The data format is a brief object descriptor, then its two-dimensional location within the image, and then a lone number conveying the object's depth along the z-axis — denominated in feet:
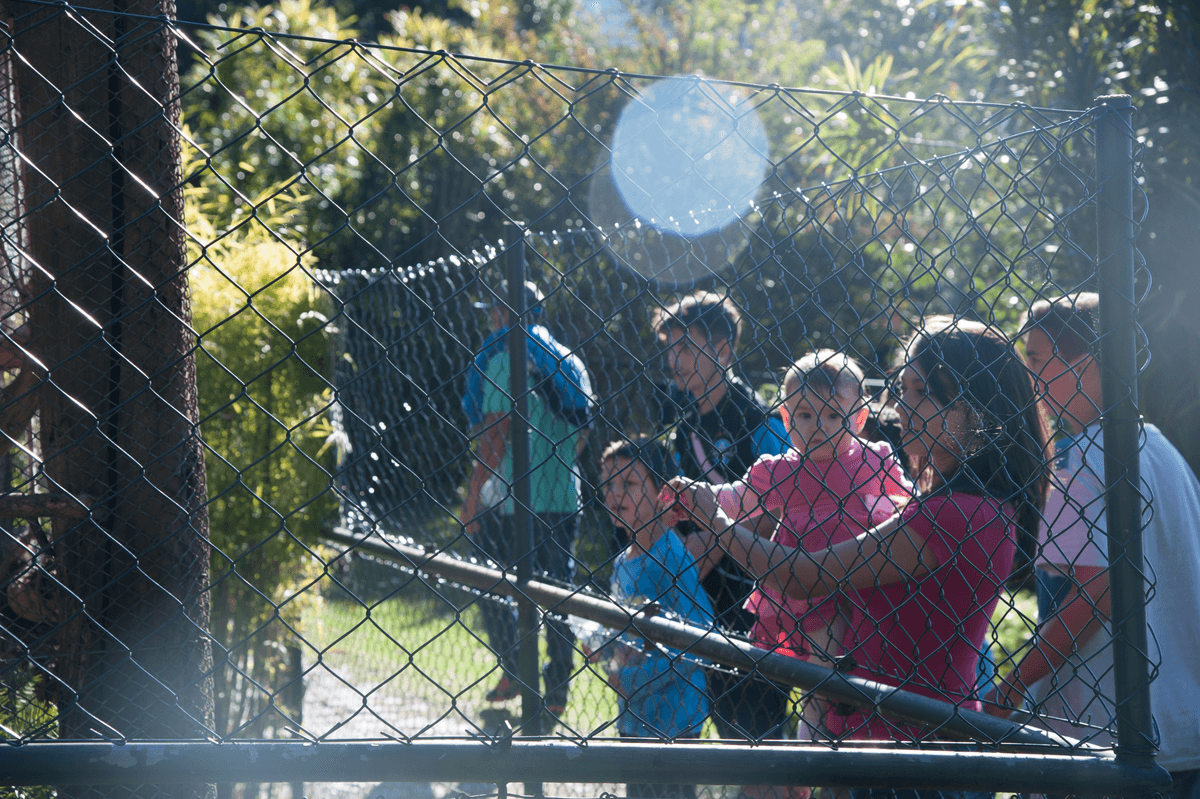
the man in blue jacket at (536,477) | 35.05
